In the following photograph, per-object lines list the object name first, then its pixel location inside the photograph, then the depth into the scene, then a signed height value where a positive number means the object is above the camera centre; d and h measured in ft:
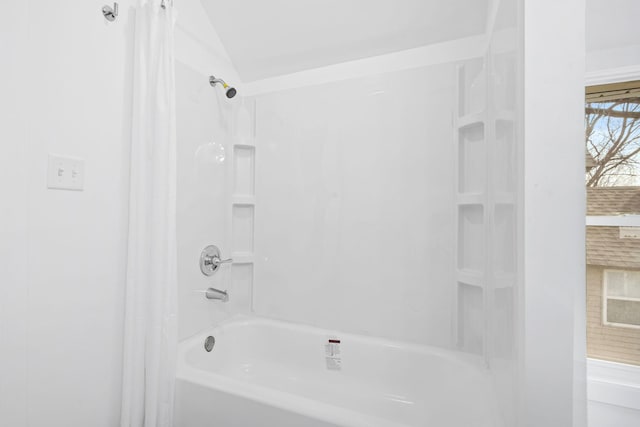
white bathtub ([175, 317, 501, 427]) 3.43 -2.55
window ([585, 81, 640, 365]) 4.19 -0.02
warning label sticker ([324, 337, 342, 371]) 5.42 -2.60
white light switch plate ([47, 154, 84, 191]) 3.21 +0.45
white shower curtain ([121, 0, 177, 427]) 3.70 -0.17
